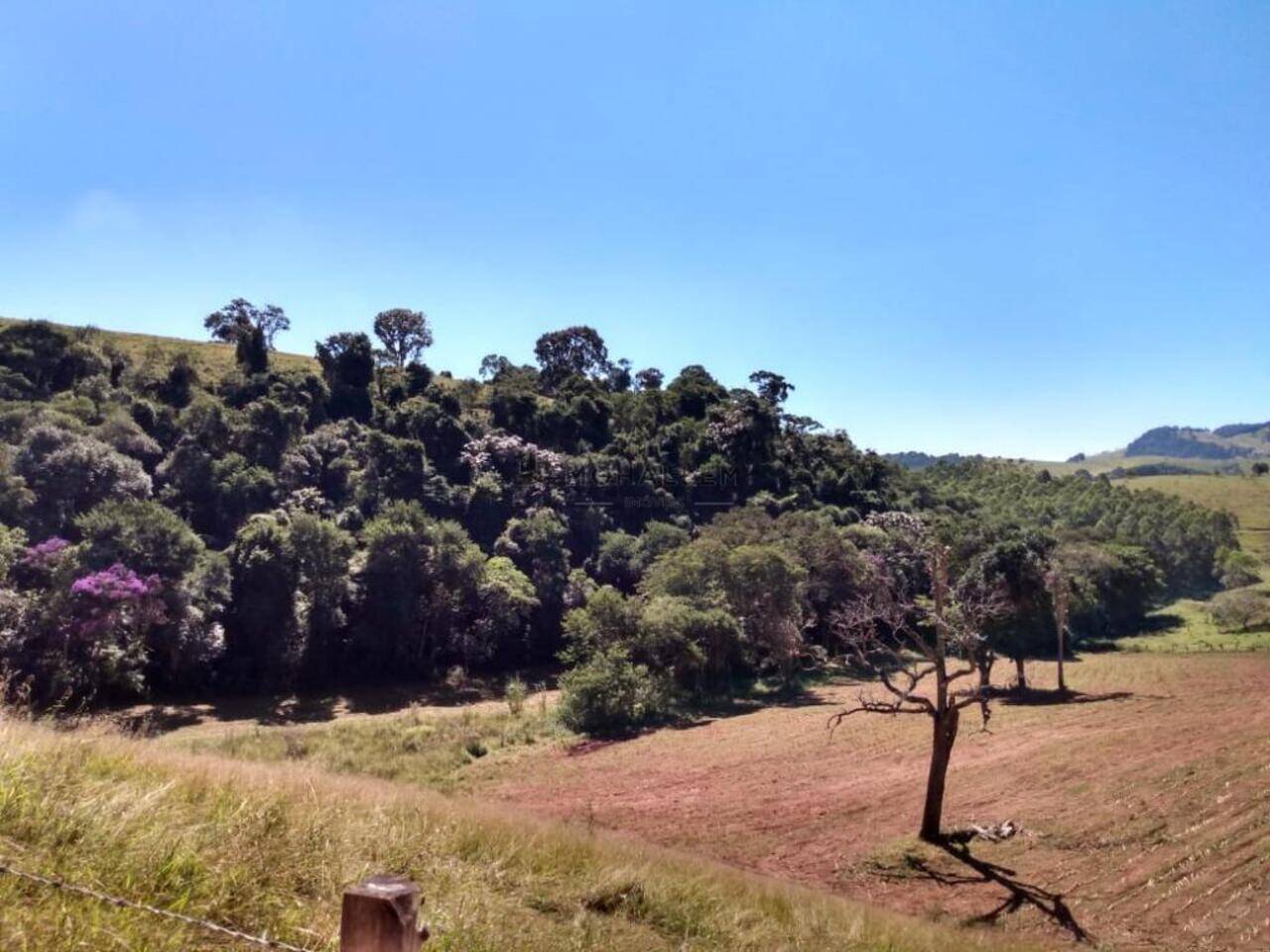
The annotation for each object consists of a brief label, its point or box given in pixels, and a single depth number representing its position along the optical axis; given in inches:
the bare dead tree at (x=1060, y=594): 1379.8
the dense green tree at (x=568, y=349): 3476.9
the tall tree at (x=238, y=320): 2797.7
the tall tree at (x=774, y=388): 2940.5
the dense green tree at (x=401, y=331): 2807.6
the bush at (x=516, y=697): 1214.1
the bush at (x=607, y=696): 1125.1
